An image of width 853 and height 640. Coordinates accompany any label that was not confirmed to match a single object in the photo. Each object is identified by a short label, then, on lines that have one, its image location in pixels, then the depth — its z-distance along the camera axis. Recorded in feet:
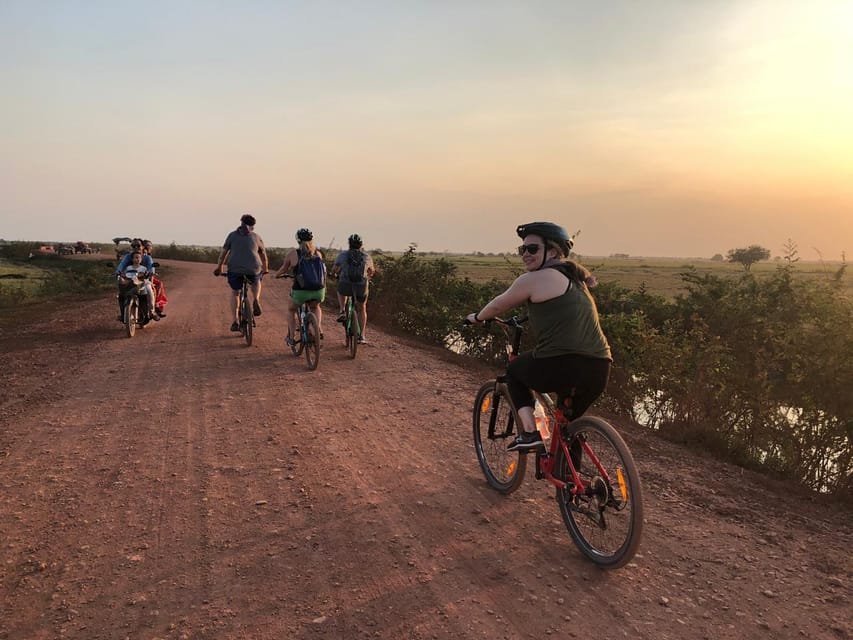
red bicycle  11.20
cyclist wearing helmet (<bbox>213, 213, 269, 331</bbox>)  34.09
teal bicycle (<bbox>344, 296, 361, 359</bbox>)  33.14
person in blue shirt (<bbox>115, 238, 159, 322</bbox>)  37.15
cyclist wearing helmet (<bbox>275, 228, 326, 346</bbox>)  30.09
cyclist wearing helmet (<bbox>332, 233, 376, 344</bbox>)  33.06
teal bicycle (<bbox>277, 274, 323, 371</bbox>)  29.63
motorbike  37.24
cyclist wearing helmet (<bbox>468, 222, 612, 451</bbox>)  11.91
